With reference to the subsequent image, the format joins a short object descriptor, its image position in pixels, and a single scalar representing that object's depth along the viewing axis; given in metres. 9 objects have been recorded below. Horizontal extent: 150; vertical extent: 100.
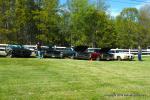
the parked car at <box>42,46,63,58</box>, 38.88
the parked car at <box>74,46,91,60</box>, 39.00
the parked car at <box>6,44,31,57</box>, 36.66
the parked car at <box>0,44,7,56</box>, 38.06
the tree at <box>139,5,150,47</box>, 88.62
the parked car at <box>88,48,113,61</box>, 38.94
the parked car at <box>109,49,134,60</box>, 41.62
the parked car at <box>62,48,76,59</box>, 39.56
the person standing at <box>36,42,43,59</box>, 37.69
